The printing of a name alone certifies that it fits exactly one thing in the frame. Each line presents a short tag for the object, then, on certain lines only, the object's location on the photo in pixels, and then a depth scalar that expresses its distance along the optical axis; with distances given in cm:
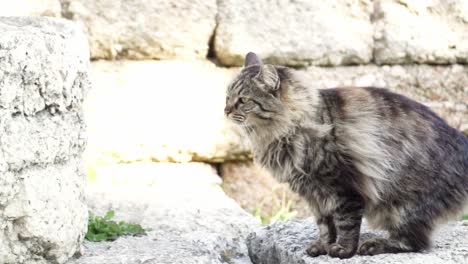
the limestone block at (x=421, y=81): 1155
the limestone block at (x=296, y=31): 1115
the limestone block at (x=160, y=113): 1090
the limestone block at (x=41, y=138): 604
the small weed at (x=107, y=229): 794
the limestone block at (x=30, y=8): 1032
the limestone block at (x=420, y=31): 1158
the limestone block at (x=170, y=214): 738
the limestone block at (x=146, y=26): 1081
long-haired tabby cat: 711
